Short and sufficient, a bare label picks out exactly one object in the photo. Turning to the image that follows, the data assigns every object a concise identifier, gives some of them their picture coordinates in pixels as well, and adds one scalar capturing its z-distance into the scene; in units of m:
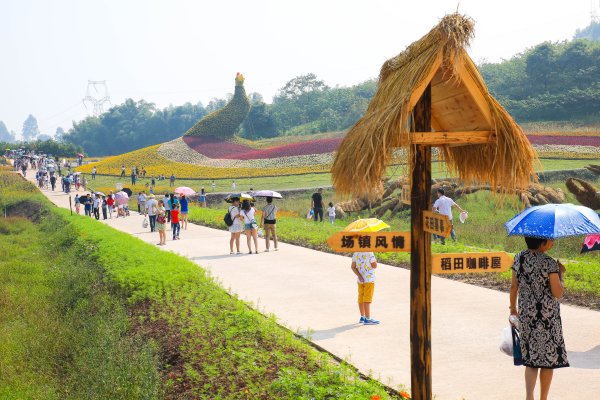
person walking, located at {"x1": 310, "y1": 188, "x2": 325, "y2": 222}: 22.92
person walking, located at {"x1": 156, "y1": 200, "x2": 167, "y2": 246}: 17.47
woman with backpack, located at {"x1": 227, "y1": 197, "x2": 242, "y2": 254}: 15.33
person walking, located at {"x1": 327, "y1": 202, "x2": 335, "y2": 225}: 22.02
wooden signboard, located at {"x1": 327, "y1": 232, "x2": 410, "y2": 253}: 5.39
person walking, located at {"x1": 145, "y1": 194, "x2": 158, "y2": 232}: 21.16
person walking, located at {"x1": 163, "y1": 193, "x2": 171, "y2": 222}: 21.95
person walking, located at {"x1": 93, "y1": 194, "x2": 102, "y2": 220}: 27.77
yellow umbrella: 7.68
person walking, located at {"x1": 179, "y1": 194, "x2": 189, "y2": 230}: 21.91
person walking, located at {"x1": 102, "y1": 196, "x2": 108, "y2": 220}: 27.72
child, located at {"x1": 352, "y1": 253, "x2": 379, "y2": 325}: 8.27
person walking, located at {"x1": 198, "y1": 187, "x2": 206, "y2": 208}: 32.46
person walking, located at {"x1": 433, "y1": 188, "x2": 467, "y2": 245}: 14.95
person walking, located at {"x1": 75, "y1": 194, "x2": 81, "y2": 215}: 29.45
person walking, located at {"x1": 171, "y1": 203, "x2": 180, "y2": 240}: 19.18
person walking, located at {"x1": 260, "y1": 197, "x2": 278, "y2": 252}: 15.67
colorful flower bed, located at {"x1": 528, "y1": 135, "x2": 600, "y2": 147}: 36.67
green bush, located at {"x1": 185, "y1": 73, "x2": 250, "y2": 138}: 57.94
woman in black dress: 5.22
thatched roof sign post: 5.03
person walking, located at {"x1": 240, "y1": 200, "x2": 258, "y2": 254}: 15.37
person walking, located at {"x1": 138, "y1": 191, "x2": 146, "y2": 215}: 29.02
